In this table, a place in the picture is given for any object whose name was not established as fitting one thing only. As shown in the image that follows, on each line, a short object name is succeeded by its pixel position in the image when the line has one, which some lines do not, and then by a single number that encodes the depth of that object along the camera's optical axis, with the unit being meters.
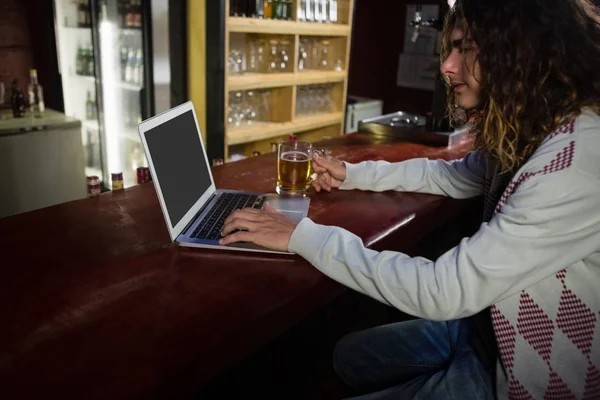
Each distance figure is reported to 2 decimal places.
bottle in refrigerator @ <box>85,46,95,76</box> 3.95
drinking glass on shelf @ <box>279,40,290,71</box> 3.98
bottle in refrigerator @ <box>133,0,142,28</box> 3.57
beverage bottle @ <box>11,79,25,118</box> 3.46
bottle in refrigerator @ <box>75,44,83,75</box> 4.00
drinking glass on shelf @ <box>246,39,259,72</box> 3.92
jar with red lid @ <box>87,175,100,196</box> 1.55
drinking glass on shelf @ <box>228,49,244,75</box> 3.71
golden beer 1.59
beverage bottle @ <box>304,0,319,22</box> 4.05
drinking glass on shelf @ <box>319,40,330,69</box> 4.58
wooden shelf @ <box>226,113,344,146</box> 3.66
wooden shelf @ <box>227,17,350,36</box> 3.34
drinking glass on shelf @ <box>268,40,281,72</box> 3.94
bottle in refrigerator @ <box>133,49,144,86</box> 3.82
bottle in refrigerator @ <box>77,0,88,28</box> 3.86
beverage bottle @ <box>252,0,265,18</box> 3.60
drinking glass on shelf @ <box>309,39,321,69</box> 4.49
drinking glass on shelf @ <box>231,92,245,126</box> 3.85
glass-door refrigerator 3.69
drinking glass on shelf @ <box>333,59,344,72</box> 4.66
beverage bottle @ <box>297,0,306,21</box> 3.94
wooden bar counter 0.76
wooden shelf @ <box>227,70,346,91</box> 3.51
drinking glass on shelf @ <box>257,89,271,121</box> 4.11
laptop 1.17
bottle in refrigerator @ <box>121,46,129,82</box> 3.92
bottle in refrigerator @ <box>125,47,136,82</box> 3.90
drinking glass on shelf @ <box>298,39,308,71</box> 4.36
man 0.90
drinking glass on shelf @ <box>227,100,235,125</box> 3.81
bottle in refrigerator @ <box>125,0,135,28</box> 3.64
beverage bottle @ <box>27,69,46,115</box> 3.61
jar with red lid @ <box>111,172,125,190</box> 1.57
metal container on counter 2.50
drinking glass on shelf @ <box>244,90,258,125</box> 3.97
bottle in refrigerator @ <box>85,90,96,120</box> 4.14
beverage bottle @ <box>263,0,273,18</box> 3.80
